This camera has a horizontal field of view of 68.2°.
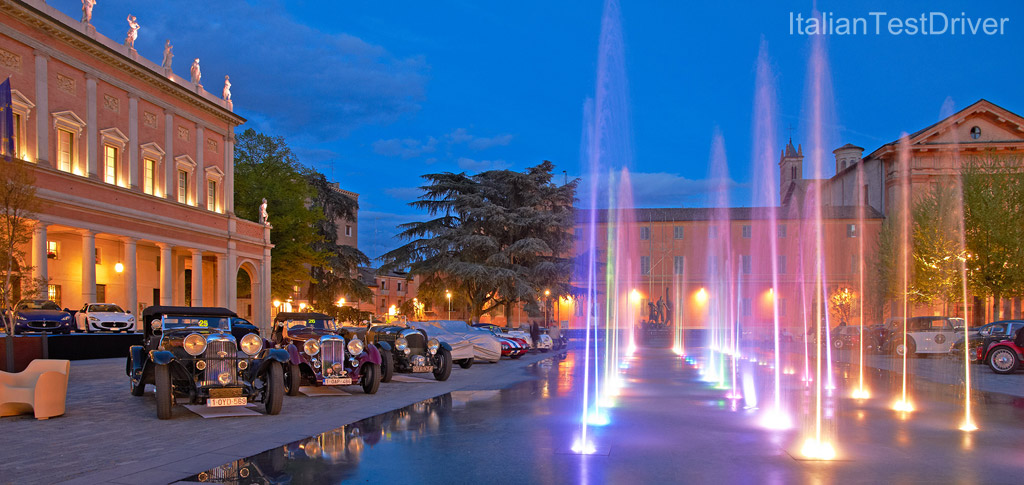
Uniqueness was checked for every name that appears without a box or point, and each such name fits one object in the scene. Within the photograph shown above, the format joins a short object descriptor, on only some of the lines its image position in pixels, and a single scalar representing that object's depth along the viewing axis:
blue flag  21.63
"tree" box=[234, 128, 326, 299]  52.16
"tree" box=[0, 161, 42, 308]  20.03
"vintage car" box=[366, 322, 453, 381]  18.71
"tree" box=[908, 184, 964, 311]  39.38
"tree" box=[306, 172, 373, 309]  55.00
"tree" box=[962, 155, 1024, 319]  36.16
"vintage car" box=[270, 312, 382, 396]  14.61
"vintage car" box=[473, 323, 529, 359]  29.70
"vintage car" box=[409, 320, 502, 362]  23.69
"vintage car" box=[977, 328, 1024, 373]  21.17
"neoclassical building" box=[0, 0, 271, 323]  31.98
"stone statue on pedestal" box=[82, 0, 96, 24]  35.53
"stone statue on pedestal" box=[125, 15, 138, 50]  39.41
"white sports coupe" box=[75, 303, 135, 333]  31.05
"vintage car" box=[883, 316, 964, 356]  28.06
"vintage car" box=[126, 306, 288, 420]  11.45
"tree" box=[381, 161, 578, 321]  44.53
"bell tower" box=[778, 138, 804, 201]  129.62
